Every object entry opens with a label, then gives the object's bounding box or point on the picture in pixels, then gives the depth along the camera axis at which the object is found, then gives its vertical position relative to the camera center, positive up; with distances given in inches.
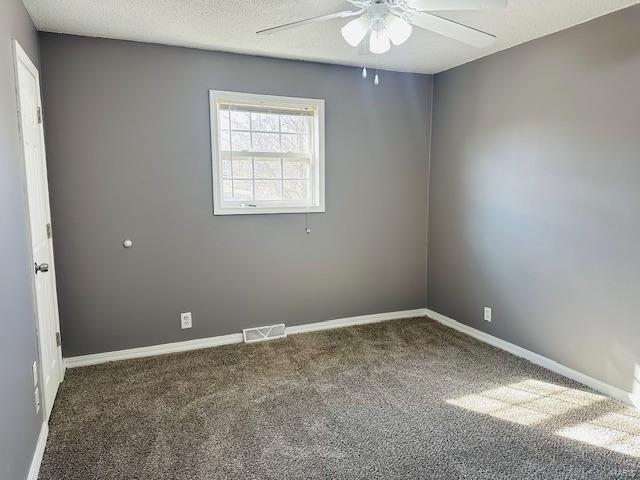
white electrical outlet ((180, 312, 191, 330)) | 131.1 -40.3
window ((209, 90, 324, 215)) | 130.9 +14.8
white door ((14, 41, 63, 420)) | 87.9 -6.1
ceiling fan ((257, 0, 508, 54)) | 72.4 +33.8
